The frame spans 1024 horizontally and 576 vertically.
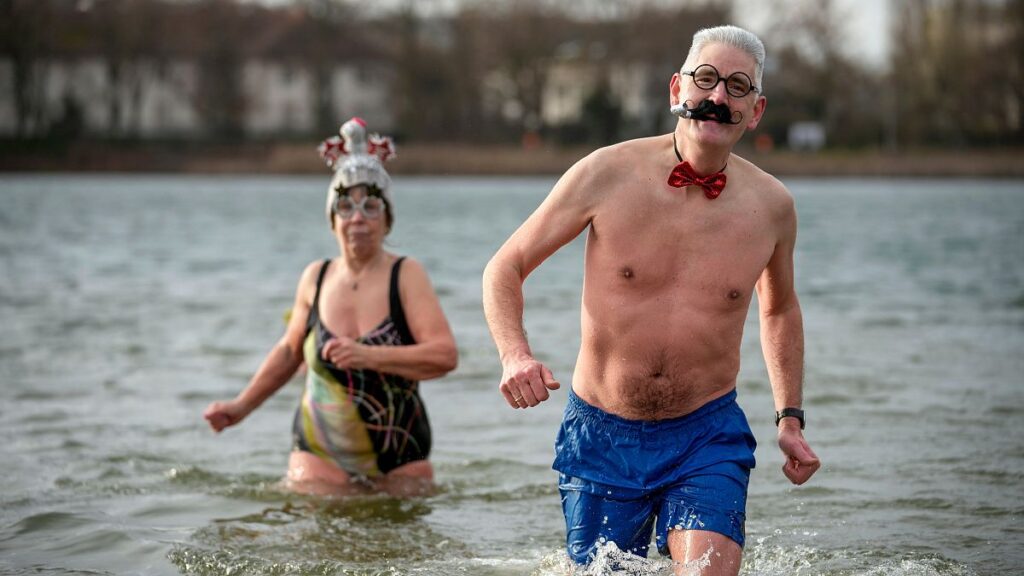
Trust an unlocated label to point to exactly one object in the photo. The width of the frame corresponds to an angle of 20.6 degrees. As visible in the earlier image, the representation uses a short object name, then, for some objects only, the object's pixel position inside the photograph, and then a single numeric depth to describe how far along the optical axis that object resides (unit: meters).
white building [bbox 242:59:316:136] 175.12
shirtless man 8.88
